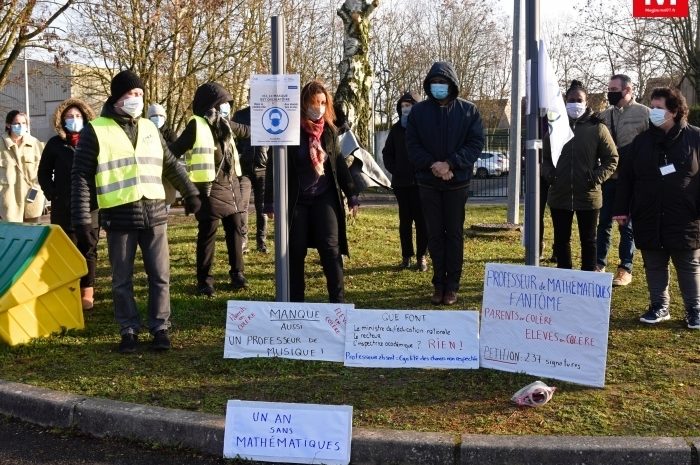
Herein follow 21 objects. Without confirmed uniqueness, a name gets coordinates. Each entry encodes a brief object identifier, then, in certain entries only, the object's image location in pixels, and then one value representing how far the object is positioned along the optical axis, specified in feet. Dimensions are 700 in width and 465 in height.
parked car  83.21
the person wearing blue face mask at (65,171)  21.79
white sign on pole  16.76
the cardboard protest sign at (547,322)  14.96
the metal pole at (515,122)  36.70
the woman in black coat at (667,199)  18.47
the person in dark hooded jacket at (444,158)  20.77
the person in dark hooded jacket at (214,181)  22.25
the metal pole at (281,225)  17.53
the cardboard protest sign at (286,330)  16.74
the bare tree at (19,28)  48.21
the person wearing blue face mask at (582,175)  22.24
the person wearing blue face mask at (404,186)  25.84
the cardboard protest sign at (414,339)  16.21
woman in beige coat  24.53
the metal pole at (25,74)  60.63
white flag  15.97
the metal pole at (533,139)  15.67
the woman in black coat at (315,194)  19.16
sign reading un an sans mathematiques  12.69
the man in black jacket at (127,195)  17.13
